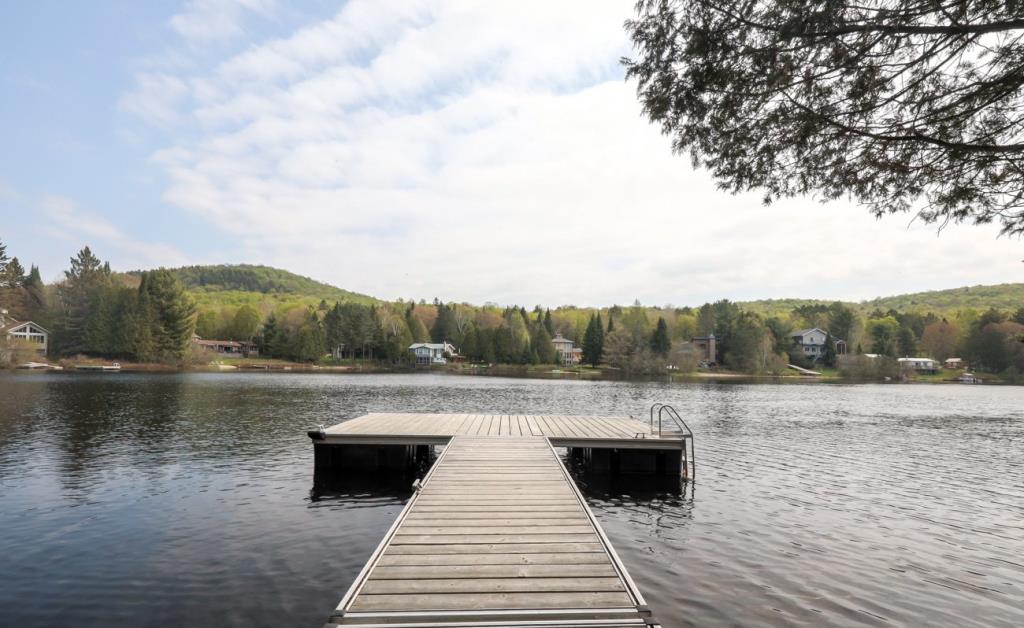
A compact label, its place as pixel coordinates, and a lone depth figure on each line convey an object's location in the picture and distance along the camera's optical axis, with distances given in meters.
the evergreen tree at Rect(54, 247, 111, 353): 76.75
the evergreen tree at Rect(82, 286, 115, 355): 74.19
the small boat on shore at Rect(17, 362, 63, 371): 63.65
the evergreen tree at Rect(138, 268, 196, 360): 74.12
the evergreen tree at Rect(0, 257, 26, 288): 75.31
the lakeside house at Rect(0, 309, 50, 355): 70.88
